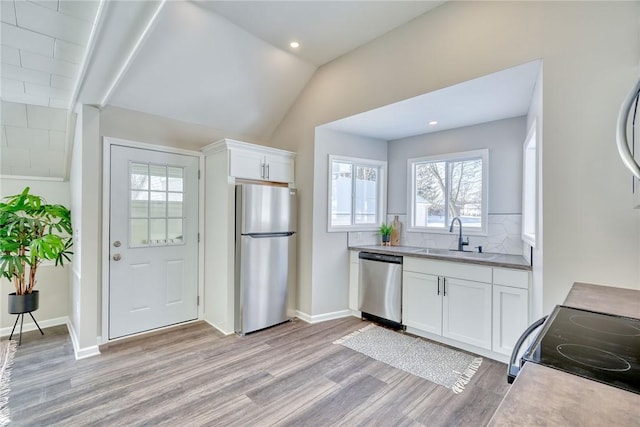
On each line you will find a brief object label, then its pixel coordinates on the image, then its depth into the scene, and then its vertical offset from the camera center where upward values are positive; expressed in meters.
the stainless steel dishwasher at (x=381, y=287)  3.44 -0.86
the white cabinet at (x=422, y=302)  3.11 -0.93
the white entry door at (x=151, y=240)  3.15 -0.31
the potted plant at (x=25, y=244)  2.88 -0.31
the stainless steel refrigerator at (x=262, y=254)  3.32 -0.46
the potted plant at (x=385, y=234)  4.11 -0.27
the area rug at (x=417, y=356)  2.48 -1.32
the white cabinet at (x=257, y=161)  3.36 +0.61
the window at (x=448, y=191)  3.56 +0.30
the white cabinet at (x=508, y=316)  2.55 -0.87
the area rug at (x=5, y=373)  1.99 -1.33
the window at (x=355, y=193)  3.90 +0.28
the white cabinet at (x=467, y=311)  2.78 -0.92
